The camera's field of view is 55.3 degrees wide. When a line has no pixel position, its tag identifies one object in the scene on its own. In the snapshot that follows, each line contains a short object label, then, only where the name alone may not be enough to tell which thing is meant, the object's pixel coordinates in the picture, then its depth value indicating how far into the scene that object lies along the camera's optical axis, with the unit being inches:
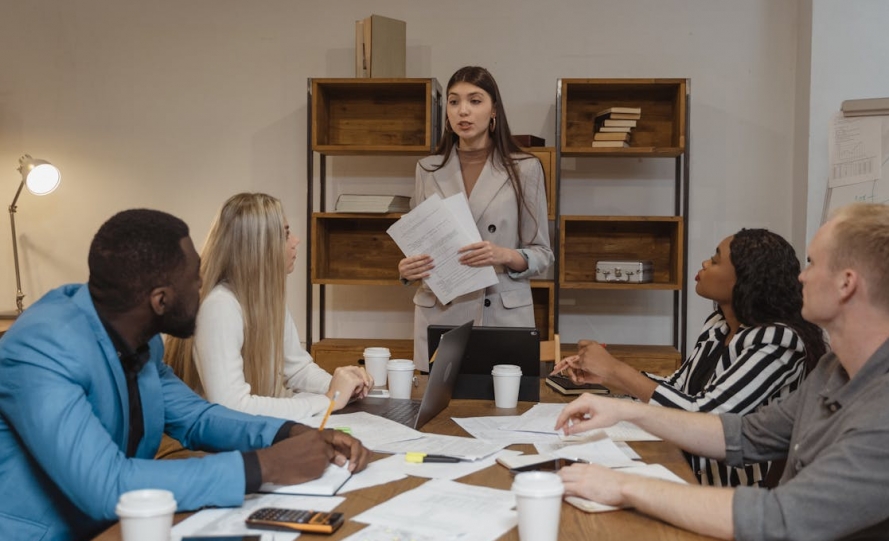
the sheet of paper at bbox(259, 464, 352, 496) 54.9
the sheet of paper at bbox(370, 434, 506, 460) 65.1
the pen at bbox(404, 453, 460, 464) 62.7
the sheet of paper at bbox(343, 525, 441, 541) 46.9
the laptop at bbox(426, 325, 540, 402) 89.7
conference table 48.3
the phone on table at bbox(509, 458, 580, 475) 60.6
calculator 47.8
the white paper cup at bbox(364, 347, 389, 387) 94.0
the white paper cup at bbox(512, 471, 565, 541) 42.9
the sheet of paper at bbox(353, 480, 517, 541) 48.3
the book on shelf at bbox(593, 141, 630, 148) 159.6
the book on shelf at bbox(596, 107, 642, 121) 159.6
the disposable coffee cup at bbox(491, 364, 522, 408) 84.6
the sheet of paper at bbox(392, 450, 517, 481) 59.6
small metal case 160.1
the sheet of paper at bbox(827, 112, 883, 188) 139.3
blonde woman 80.0
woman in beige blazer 117.6
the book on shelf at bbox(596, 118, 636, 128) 160.1
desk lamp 168.7
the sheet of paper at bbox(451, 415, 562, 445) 71.2
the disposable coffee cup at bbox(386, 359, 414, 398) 87.5
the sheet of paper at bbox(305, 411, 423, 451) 69.1
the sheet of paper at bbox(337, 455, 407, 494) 57.2
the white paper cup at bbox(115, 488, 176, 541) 39.6
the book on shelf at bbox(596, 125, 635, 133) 160.1
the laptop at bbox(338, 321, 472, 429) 74.2
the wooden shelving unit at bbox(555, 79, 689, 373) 160.9
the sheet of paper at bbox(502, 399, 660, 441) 73.3
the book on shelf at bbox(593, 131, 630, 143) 159.5
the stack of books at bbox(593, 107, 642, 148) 159.6
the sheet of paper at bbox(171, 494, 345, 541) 47.7
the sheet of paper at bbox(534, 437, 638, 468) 63.9
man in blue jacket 50.7
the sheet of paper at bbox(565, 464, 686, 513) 52.1
